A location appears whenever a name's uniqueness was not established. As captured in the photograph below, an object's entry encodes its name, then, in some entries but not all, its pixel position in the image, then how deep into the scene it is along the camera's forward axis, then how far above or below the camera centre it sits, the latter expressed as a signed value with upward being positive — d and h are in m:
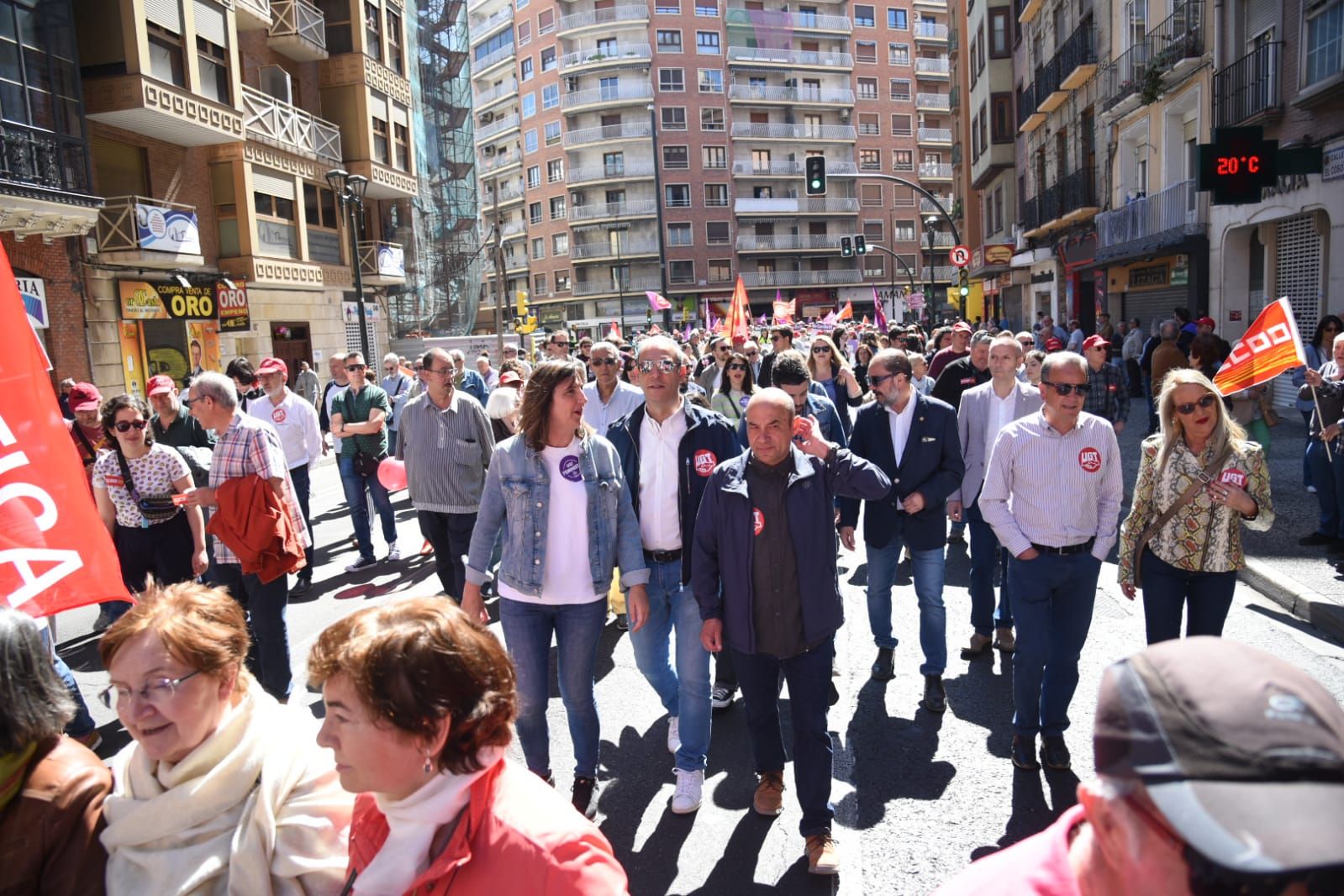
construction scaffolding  42.44 +9.44
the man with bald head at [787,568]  3.56 -0.90
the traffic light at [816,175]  23.97 +4.47
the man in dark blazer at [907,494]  5.01 -0.89
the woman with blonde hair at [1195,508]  4.02 -0.84
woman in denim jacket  3.85 -0.84
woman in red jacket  1.65 -0.80
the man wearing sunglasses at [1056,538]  4.11 -0.96
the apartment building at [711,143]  66.50 +15.56
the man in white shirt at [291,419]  8.20 -0.44
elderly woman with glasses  1.99 -0.94
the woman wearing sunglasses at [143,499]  5.48 -0.75
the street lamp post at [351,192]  20.52 +4.45
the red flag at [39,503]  2.51 -0.35
